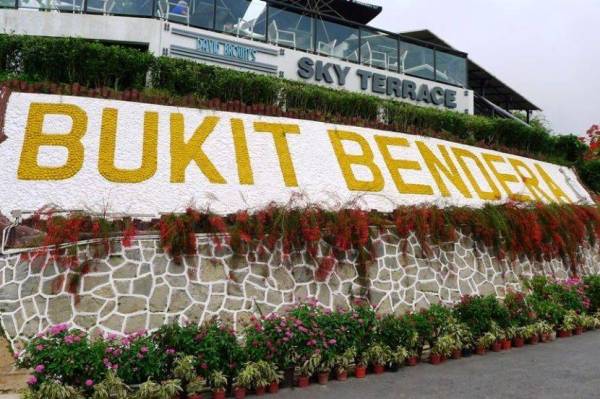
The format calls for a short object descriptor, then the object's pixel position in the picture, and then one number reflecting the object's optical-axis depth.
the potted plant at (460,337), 8.40
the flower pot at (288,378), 6.93
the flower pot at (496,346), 8.91
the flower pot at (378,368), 7.53
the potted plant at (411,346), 7.89
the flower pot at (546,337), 9.69
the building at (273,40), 15.38
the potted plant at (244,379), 6.39
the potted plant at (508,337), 9.05
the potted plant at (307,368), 6.92
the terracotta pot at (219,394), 6.34
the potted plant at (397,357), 7.65
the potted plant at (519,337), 9.28
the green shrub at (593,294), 11.45
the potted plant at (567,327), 10.17
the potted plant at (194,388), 6.23
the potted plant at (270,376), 6.61
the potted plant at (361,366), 7.32
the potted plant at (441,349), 8.11
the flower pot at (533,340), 9.52
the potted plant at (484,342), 8.68
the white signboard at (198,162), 9.41
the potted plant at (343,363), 7.18
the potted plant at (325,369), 7.05
